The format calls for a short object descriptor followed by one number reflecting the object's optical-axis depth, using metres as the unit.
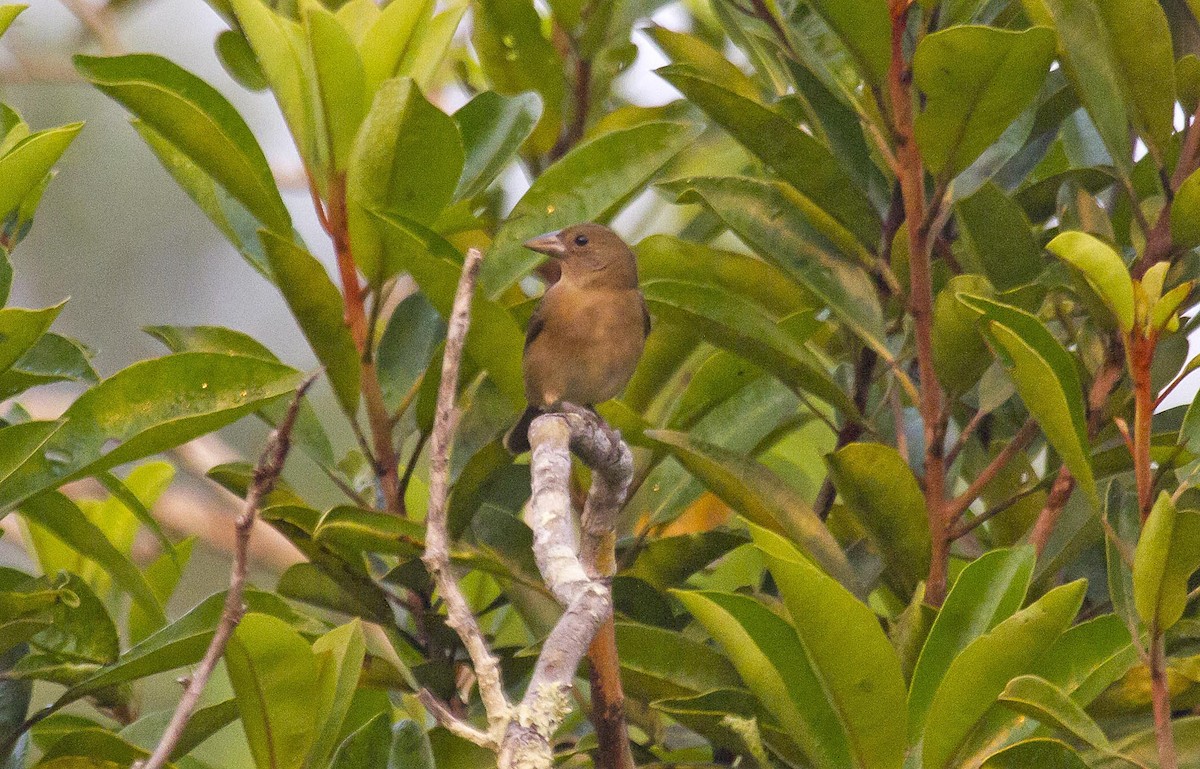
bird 6.09
